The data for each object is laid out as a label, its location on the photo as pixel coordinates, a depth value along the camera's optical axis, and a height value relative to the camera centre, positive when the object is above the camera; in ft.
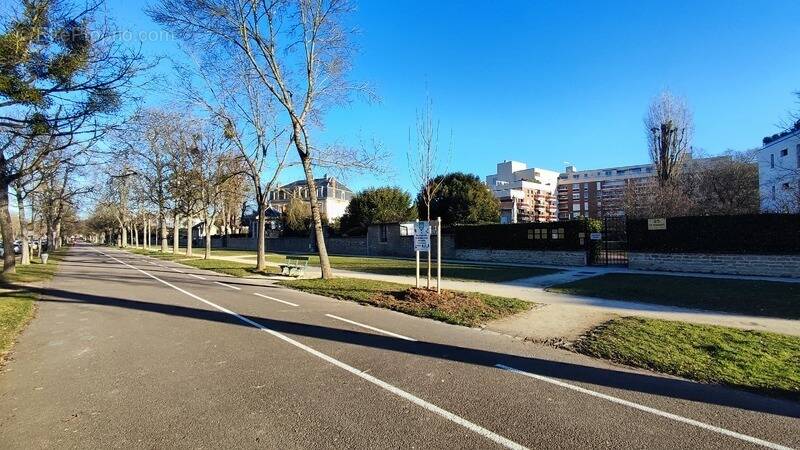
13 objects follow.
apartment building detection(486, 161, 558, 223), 396.78 +40.80
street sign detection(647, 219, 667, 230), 66.28 +1.06
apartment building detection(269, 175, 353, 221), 269.44 +22.71
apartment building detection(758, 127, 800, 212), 124.67 +19.21
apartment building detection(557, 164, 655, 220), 390.21 +40.63
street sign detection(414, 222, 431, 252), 38.88 -0.21
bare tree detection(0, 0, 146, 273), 27.14 +10.63
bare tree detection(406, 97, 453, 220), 43.01 +4.39
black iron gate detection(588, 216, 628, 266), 75.72 -1.77
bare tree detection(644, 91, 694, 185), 118.93 +21.50
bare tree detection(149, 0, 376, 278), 50.55 +19.95
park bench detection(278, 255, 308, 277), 65.62 -4.25
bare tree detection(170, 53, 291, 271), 72.64 +11.22
